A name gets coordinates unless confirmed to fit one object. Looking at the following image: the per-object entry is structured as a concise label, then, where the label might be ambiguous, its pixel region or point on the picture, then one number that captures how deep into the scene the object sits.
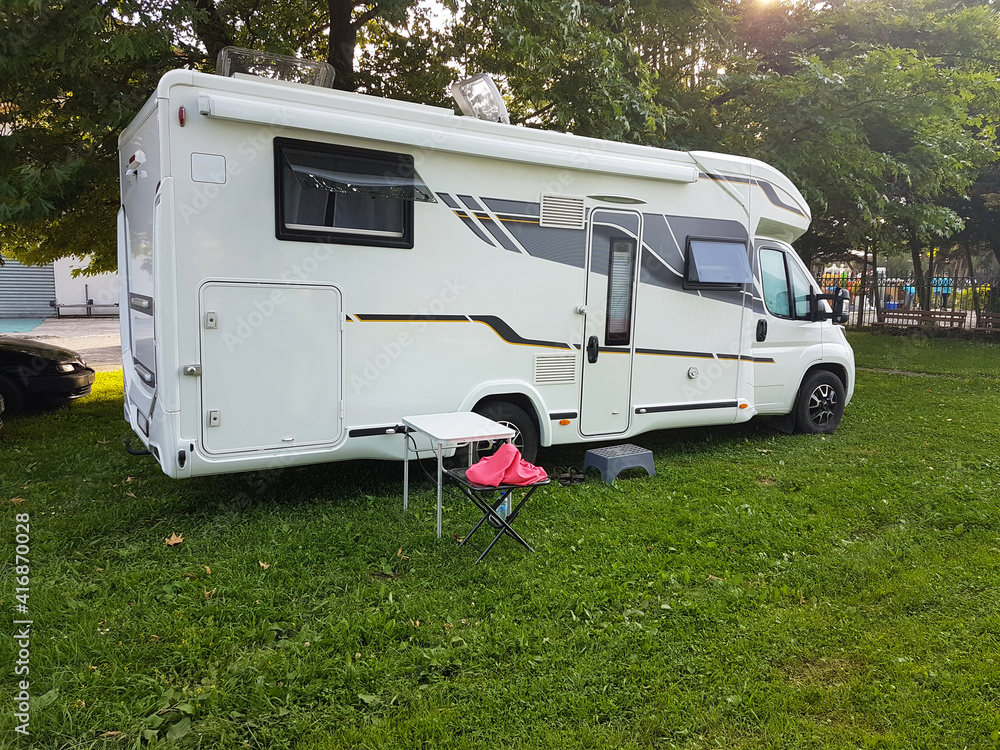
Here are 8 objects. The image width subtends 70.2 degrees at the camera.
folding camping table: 4.50
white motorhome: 4.53
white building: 23.72
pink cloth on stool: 4.32
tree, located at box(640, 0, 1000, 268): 9.92
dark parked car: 8.30
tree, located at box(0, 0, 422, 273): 6.00
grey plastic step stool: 6.10
